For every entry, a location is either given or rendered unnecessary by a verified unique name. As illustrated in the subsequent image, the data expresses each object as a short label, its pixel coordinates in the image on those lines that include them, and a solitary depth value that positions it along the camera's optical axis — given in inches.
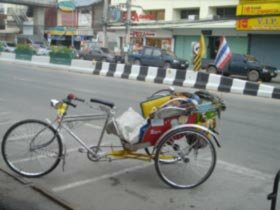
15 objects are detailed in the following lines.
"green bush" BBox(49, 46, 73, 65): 1074.1
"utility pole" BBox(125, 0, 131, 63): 1355.8
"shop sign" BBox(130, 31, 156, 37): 1911.9
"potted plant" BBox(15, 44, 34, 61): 1226.8
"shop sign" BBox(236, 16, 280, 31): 1406.3
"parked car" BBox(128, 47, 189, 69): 1277.1
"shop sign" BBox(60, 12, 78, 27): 2520.4
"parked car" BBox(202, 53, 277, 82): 1085.1
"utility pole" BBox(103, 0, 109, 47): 1729.6
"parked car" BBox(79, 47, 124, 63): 1469.0
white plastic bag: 225.5
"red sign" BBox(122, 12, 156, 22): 1941.4
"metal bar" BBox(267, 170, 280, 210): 154.6
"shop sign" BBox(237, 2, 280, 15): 1416.1
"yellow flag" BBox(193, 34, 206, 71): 637.3
